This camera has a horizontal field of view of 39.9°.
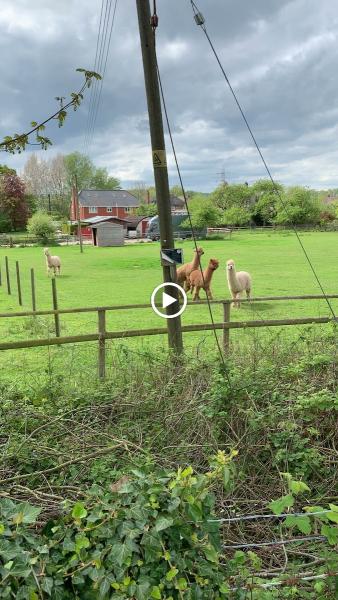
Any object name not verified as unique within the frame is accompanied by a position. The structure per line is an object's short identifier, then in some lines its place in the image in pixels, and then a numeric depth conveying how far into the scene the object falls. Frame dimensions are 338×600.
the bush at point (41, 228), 48.38
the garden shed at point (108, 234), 45.19
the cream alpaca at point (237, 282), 12.26
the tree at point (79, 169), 87.31
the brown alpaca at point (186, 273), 13.83
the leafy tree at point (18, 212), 55.81
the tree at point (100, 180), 96.56
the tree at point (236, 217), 66.12
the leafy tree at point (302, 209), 62.72
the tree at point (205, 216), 56.75
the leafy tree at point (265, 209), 66.62
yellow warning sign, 4.65
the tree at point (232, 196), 75.81
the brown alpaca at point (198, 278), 12.89
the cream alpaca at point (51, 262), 21.44
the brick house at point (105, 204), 76.50
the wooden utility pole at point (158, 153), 4.38
